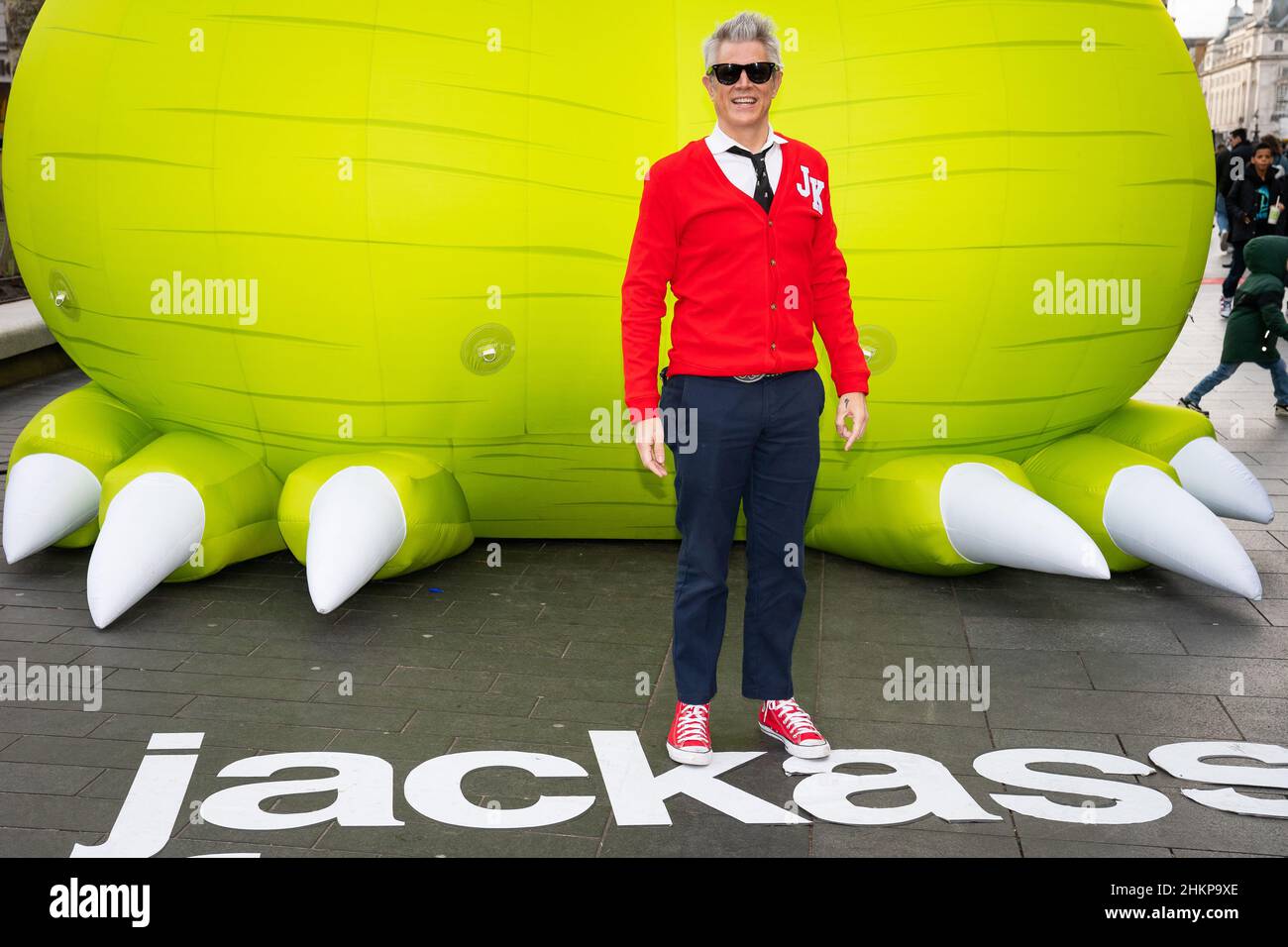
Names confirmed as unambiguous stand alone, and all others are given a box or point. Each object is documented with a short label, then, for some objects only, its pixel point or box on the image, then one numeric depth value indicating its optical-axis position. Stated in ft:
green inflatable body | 14.25
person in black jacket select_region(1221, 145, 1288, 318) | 38.91
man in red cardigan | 10.59
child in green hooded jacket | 25.96
